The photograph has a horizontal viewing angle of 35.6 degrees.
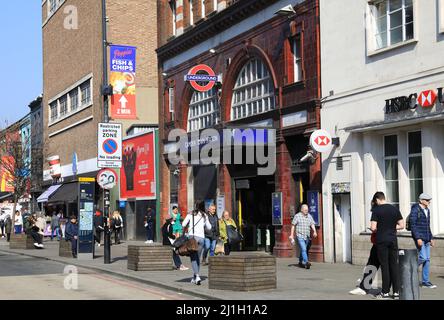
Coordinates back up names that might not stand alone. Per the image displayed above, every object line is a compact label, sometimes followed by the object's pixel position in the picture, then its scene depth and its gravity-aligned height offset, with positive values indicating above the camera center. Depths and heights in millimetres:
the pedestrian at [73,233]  24609 -621
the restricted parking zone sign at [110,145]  21953 +2240
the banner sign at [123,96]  36125 +6289
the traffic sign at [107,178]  21688 +1167
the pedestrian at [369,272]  12773 -1170
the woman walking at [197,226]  15422 -275
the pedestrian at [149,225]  32969 -512
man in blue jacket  13797 -431
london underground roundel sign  27156 +5313
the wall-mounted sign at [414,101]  16562 +2692
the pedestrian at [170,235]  18844 -632
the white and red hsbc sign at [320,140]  20156 +2061
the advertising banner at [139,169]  34625 +2392
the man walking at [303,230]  18609 -496
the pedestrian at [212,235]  18719 -576
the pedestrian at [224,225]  20484 -358
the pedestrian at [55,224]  40638 -470
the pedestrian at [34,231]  30609 -651
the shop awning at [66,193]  44156 +1477
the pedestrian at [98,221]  29395 -246
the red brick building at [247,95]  22094 +4475
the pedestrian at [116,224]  32625 -424
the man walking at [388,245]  12344 -621
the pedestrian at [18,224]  41594 -441
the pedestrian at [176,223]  21828 -304
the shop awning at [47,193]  48728 +1636
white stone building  16984 +2597
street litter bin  11148 -1048
